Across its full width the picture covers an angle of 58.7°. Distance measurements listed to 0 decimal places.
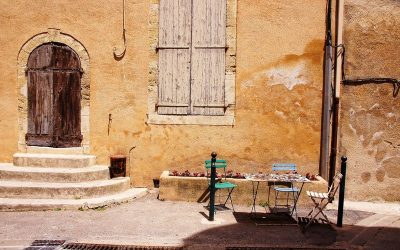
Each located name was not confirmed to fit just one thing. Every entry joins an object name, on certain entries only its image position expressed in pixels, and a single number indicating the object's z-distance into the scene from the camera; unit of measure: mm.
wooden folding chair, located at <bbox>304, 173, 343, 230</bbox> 5578
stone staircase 6438
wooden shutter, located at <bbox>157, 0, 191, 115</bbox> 7633
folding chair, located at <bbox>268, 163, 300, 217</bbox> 6766
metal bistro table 5922
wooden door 7719
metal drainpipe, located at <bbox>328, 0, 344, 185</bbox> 7137
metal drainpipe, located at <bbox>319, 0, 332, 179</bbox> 7242
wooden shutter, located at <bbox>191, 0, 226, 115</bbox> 7559
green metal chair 6371
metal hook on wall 7621
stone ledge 6887
